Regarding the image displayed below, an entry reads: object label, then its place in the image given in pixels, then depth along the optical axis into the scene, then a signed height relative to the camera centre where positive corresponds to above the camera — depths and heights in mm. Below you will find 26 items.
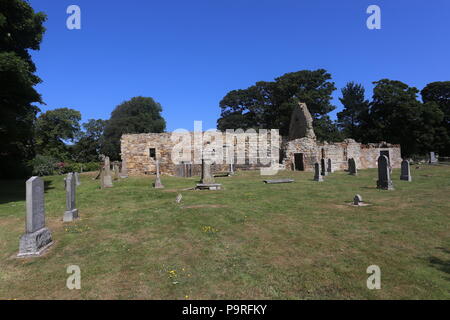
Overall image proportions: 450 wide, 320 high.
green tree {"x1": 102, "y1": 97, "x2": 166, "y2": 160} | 50619 +9493
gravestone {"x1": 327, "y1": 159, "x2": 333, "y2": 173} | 21791 -429
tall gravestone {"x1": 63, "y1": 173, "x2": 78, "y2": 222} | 7052 -1083
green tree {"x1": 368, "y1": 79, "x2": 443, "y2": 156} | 37438 +6831
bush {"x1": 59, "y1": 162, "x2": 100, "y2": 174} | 30100 -264
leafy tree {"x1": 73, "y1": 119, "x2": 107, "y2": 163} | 49562 +4906
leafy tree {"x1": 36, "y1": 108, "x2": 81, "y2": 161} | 37281 +5868
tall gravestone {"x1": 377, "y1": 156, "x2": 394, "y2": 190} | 11039 -615
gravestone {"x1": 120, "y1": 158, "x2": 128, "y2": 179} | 21880 -422
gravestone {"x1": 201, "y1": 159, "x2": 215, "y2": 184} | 13031 -509
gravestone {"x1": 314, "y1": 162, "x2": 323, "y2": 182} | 14909 -783
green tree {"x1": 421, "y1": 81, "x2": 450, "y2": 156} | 38625 +10425
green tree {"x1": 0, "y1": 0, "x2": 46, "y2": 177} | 10891 +4218
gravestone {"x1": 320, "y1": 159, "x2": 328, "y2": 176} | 18909 -463
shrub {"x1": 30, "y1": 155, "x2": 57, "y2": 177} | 25358 -30
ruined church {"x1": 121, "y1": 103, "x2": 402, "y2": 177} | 24125 +1048
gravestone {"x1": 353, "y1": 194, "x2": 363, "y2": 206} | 8093 -1296
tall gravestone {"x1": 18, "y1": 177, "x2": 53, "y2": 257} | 4738 -1232
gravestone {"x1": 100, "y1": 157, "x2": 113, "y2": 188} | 13941 -753
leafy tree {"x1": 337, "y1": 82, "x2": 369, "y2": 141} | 47812 +11007
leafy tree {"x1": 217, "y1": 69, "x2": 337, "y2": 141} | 39938 +10893
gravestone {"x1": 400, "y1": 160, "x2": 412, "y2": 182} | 13837 -612
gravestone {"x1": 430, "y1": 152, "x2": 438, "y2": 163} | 27672 +340
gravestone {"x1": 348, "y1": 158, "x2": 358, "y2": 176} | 18500 -397
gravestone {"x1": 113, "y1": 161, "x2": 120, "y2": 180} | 18916 -651
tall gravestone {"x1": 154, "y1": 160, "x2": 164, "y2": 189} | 13659 -1178
